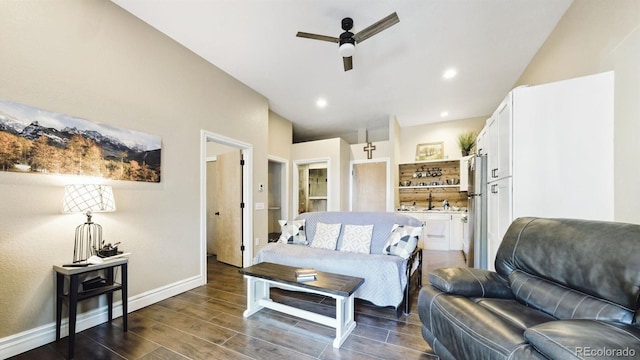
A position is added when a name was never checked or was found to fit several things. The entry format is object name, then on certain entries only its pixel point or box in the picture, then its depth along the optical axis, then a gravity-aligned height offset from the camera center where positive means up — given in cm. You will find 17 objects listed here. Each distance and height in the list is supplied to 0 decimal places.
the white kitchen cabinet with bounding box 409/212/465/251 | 524 -104
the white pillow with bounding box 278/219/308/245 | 337 -70
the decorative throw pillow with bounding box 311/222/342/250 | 314 -71
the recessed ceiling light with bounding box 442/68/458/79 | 352 +164
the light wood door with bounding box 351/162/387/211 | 581 -9
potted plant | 541 +93
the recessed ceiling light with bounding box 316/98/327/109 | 466 +160
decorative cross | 584 +84
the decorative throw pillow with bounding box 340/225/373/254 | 294 -69
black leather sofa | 97 -61
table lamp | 189 -19
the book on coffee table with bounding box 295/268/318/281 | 216 -83
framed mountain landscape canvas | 178 +32
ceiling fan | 229 +144
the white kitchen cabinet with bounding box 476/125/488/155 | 304 +54
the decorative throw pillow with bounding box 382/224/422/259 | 262 -65
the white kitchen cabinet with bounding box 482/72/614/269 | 177 +26
